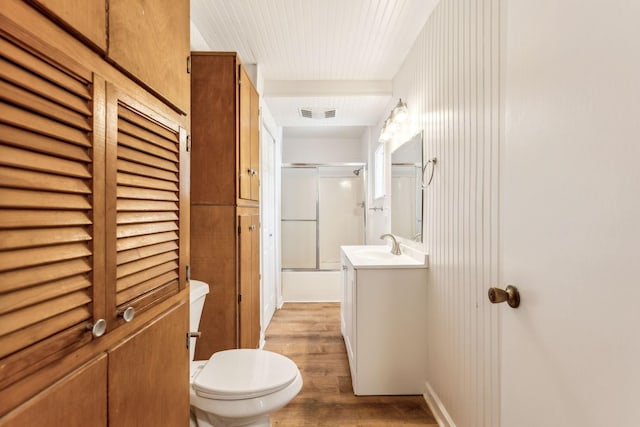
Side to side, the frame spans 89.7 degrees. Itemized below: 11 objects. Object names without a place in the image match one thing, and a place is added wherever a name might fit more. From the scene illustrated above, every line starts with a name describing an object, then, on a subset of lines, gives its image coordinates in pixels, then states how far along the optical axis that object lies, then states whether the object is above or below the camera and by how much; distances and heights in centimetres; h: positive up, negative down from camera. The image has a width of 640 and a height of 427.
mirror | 221 +20
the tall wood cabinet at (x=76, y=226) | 46 -2
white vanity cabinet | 202 -72
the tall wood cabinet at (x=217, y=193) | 186 +12
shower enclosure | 457 +1
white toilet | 120 -68
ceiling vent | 339 +110
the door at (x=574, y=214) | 61 +0
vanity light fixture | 248 +76
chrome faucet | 253 -26
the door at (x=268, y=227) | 303 -13
